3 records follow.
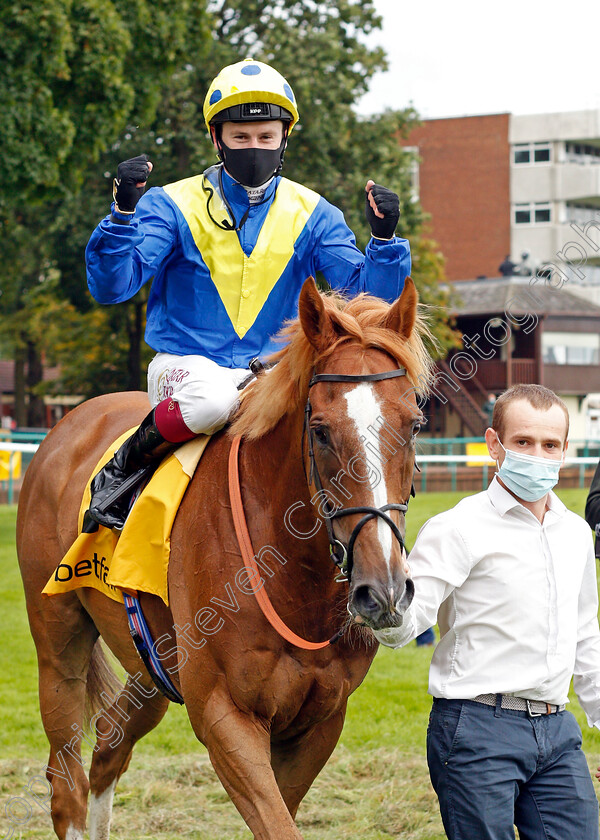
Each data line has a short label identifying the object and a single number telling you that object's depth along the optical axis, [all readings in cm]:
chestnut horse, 479
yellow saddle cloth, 623
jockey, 653
